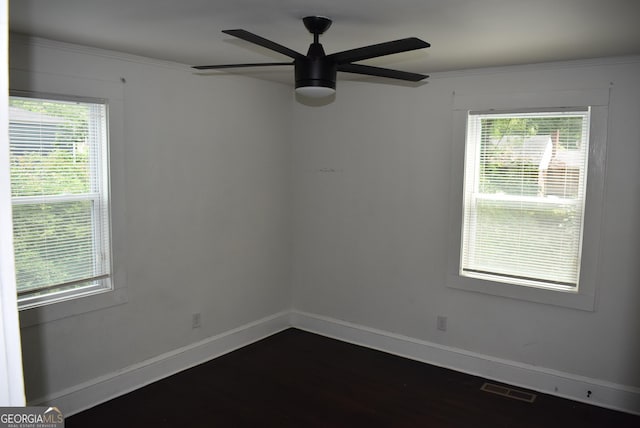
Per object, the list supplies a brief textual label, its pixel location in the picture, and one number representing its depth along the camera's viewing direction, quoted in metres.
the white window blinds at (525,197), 3.50
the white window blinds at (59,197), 2.96
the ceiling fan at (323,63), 1.97
